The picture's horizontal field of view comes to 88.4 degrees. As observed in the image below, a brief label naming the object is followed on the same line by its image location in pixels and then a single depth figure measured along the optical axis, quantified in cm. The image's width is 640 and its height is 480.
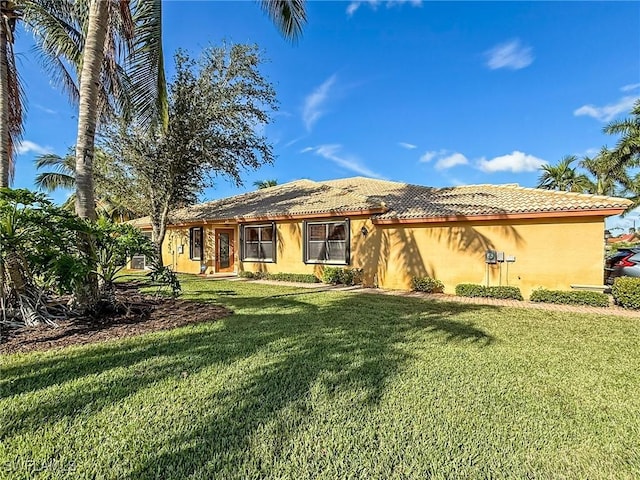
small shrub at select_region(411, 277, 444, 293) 1182
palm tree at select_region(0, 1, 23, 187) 711
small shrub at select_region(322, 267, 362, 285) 1345
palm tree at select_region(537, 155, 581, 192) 2842
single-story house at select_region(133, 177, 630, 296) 1009
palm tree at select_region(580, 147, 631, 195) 2223
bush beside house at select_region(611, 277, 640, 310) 880
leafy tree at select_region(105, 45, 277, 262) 1455
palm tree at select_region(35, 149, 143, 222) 1608
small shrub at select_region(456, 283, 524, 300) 1048
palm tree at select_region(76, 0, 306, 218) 669
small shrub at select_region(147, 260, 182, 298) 759
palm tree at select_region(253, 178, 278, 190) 3316
